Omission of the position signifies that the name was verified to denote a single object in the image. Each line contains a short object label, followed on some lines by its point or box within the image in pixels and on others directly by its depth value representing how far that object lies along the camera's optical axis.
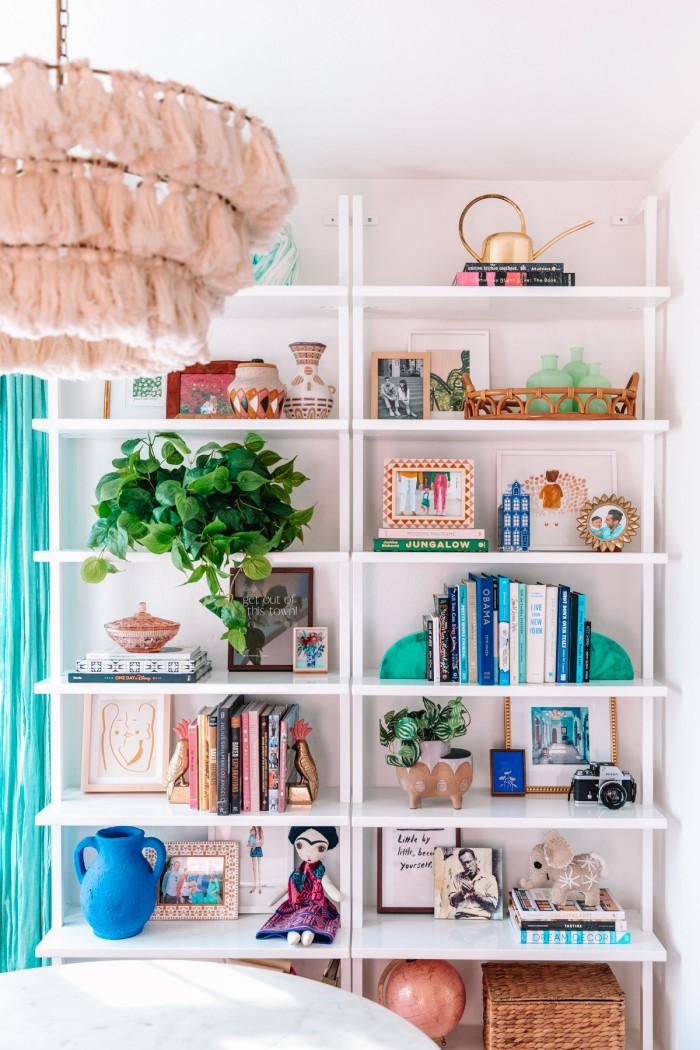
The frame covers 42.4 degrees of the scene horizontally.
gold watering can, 2.38
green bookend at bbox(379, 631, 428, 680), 2.50
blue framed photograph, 2.54
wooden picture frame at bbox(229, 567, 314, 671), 2.56
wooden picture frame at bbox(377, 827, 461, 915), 2.53
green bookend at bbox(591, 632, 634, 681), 2.46
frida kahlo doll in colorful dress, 2.41
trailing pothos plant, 2.24
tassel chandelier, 0.93
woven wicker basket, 2.30
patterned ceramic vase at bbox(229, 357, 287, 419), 2.37
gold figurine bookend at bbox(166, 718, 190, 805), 2.46
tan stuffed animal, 2.39
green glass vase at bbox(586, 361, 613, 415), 2.37
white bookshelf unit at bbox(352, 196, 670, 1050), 2.35
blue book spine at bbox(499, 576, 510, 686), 2.39
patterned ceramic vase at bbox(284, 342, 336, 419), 2.41
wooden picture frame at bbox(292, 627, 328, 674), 2.51
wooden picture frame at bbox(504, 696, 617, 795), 2.57
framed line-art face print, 2.55
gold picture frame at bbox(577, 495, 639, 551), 2.43
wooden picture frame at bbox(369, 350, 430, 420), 2.54
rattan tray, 2.36
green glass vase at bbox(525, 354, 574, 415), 2.40
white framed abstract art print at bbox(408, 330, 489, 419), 2.56
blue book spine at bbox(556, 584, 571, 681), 2.41
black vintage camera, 2.41
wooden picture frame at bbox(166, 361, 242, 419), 2.53
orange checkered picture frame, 2.44
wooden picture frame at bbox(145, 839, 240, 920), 2.48
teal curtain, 2.45
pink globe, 2.34
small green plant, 2.41
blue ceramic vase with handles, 2.30
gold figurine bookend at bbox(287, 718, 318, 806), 2.44
